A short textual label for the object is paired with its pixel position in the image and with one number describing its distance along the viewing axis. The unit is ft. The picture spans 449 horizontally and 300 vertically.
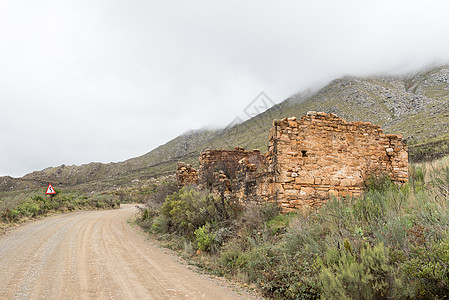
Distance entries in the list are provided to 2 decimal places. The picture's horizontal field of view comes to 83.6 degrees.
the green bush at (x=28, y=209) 47.60
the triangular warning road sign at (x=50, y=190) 64.25
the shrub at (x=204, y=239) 24.70
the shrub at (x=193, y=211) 29.53
